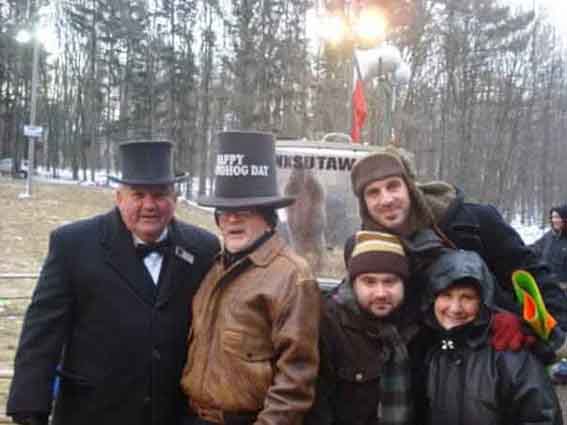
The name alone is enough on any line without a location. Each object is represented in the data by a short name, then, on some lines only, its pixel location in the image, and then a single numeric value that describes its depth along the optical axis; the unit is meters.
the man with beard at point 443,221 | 2.92
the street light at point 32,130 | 22.53
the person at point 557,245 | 8.93
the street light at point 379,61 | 8.48
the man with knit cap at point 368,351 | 2.68
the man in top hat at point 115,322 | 2.91
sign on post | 22.24
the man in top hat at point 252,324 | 2.52
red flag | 7.11
